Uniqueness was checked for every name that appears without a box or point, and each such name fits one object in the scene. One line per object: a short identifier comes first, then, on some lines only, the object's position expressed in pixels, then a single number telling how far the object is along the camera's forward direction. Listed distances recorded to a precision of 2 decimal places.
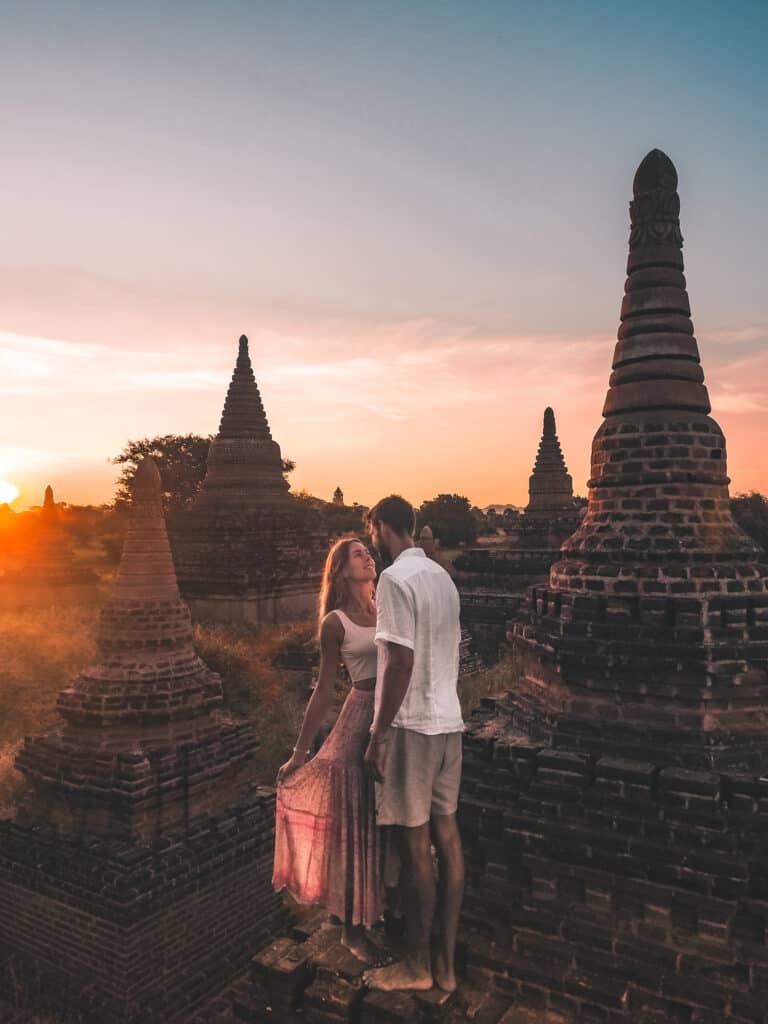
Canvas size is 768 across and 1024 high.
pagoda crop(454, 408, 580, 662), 19.61
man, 3.93
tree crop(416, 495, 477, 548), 51.22
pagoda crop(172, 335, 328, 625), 20.14
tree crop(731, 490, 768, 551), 33.25
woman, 4.33
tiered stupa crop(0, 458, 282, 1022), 7.46
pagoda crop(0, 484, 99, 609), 25.75
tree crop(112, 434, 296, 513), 37.47
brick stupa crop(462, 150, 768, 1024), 4.54
